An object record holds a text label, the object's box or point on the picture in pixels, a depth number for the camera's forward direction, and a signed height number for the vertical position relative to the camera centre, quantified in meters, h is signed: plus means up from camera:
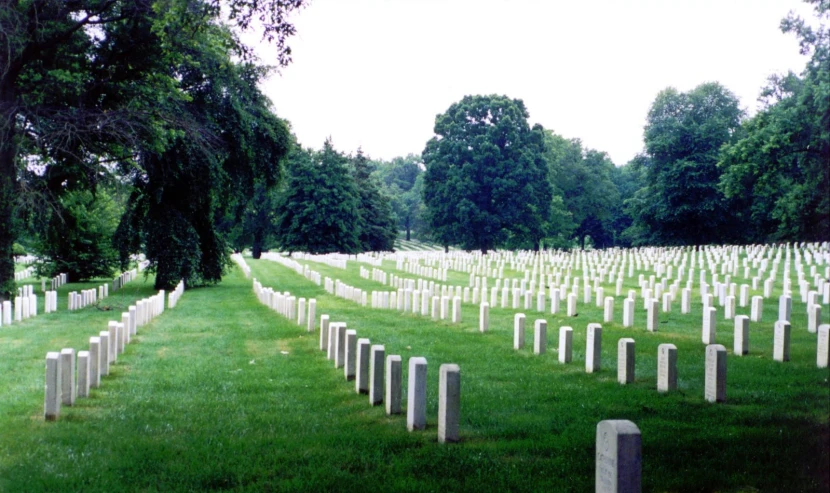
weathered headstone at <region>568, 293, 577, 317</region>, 18.36 -1.41
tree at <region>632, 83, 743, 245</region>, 60.31 +7.12
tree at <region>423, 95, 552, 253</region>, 64.31 +6.03
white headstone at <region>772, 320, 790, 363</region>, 11.07 -1.29
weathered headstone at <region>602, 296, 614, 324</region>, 17.12 -1.41
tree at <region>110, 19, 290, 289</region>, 27.28 +2.77
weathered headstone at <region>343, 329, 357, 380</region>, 10.16 -1.52
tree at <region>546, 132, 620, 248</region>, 80.44 +7.22
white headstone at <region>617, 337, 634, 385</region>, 9.53 -1.43
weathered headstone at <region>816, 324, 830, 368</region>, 10.31 -1.26
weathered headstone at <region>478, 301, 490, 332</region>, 15.68 -1.49
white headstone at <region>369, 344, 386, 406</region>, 8.51 -1.50
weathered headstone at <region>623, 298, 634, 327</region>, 16.19 -1.37
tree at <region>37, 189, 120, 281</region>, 36.78 -0.80
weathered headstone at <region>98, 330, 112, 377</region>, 10.61 -1.68
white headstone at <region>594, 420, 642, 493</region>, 3.75 -1.04
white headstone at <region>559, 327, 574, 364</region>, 11.35 -1.48
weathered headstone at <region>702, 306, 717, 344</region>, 13.26 -1.29
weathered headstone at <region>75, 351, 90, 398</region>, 9.12 -1.74
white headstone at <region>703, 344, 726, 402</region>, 8.21 -1.33
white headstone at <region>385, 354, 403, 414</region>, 7.86 -1.47
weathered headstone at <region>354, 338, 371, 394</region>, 9.20 -1.53
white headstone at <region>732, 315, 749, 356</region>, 11.77 -1.31
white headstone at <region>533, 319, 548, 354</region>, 12.19 -1.46
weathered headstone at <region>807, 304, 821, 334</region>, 14.08 -1.20
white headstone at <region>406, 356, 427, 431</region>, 7.15 -1.44
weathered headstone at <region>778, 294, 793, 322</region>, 15.55 -1.09
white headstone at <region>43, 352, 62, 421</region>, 7.88 -1.63
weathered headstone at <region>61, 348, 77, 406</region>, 8.47 -1.63
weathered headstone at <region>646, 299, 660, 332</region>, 15.42 -1.34
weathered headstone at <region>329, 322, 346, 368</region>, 11.17 -1.53
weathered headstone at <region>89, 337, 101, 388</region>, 9.80 -1.65
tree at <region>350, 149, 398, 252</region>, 82.01 +2.81
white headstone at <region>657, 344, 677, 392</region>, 8.80 -1.37
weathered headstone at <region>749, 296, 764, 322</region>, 16.52 -1.22
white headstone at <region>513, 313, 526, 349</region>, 13.09 -1.47
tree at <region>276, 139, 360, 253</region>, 71.88 +3.23
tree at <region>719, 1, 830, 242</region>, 26.81 +4.61
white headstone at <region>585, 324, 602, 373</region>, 10.41 -1.43
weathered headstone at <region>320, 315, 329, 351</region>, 13.39 -1.64
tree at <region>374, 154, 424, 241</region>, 114.81 +9.02
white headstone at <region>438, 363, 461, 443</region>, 6.72 -1.42
